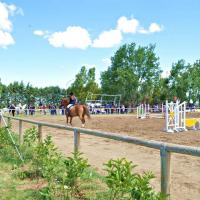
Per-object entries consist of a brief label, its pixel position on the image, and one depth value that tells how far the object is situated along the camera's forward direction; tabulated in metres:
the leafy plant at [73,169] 5.85
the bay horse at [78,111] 24.59
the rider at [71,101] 25.06
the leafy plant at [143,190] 4.22
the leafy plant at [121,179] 4.66
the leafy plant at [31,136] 9.56
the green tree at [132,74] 86.25
